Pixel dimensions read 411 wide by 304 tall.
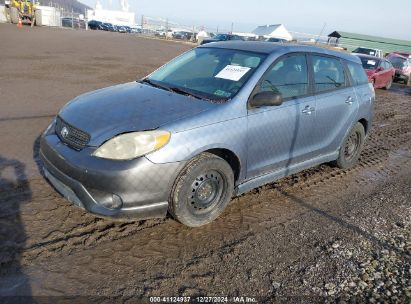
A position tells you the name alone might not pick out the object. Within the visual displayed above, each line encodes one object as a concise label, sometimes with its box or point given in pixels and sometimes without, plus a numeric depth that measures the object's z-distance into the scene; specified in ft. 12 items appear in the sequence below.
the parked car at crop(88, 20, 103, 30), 157.58
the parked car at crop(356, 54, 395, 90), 47.70
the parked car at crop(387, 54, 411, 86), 63.00
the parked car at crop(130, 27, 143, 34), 170.19
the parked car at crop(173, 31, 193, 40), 153.89
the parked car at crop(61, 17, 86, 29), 139.54
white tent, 143.02
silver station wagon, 10.57
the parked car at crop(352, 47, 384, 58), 75.22
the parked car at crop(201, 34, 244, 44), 91.61
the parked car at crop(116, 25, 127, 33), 164.51
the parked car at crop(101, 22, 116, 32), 158.71
